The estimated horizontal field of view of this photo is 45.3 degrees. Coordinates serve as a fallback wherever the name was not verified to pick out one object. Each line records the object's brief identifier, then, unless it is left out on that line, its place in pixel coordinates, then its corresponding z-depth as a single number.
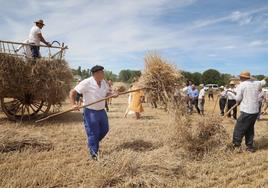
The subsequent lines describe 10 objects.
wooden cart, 10.27
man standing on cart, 10.30
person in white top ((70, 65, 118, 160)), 6.32
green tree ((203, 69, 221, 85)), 82.93
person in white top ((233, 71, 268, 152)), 7.30
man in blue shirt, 16.64
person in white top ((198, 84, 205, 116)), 16.13
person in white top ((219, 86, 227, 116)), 14.40
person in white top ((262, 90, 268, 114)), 15.36
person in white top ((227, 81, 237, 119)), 13.50
